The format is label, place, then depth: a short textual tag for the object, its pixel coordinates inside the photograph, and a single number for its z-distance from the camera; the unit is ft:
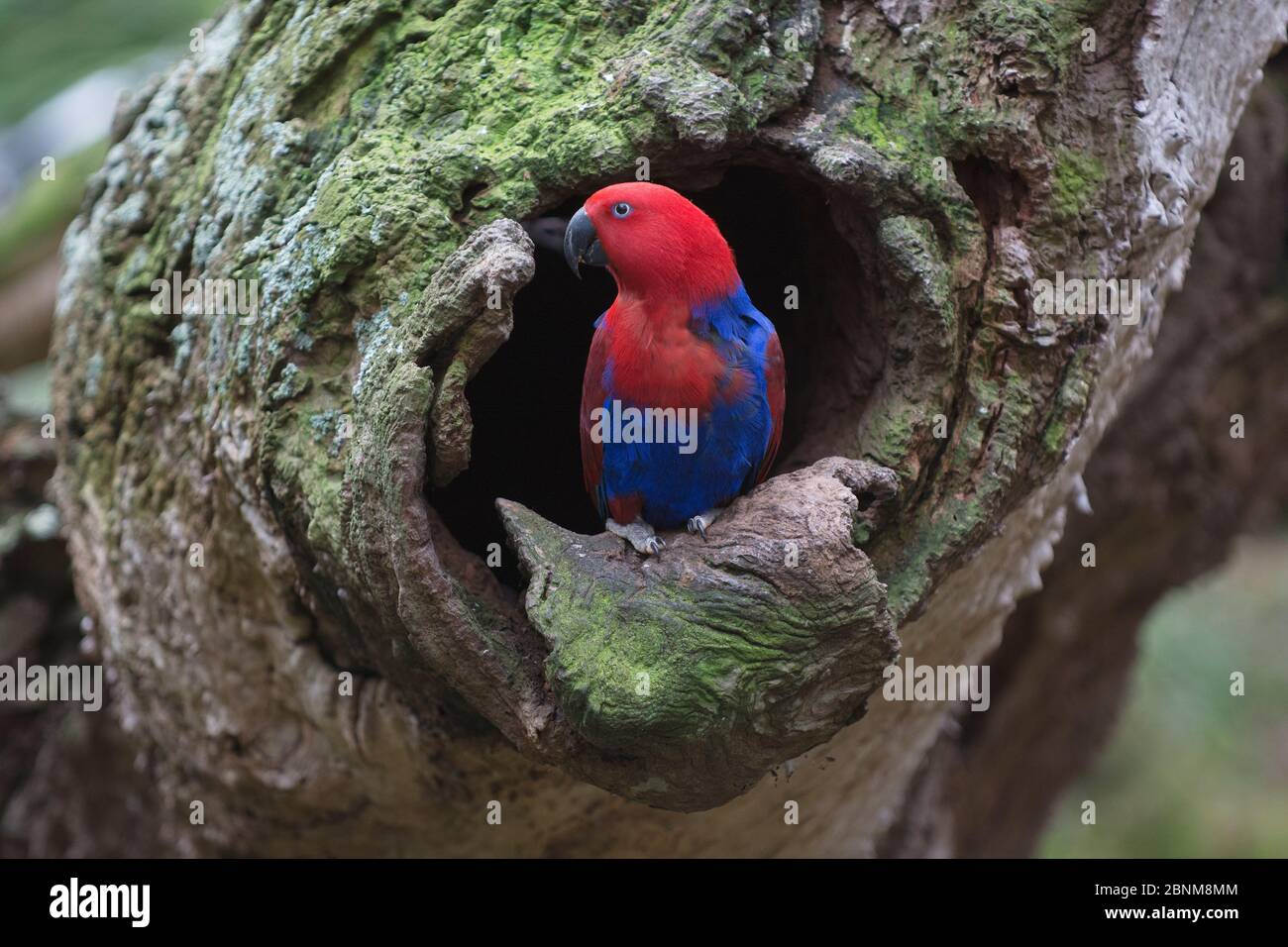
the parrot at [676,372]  9.13
